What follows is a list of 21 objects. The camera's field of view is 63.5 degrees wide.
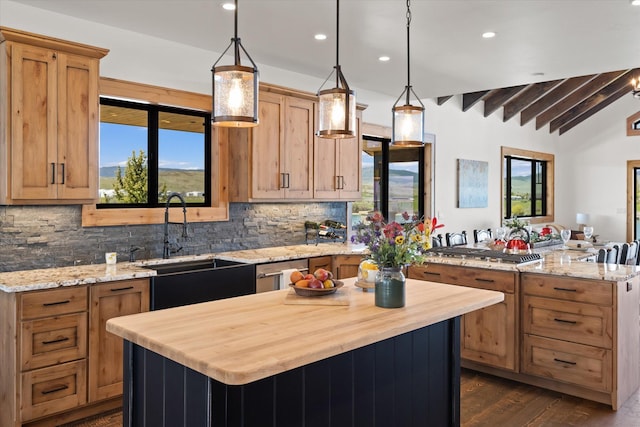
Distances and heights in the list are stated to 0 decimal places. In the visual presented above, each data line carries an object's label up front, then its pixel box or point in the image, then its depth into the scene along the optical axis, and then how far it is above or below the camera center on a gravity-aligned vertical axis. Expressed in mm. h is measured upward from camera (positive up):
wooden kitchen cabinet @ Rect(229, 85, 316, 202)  4715 +585
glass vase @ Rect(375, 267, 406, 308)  2439 -340
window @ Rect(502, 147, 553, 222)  9656 +624
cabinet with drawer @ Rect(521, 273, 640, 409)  3451 -834
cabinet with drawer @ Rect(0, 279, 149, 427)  2986 -851
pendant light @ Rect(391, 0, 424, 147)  2895 +510
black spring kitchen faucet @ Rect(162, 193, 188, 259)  4218 -87
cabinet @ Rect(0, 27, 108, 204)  3221 +611
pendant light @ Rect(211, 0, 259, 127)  2064 +483
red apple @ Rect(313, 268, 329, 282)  2726 -322
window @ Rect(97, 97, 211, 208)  4180 +511
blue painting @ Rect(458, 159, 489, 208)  7973 +508
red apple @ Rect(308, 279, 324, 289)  2641 -357
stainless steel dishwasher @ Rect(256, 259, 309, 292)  4293 -503
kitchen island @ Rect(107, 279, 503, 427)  1776 -604
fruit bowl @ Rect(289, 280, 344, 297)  2623 -392
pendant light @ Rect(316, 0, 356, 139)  2430 +494
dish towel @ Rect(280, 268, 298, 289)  3347 -411
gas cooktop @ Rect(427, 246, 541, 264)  4099 -327
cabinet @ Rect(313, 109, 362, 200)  5293 +494
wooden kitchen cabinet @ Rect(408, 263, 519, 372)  3865 -826
